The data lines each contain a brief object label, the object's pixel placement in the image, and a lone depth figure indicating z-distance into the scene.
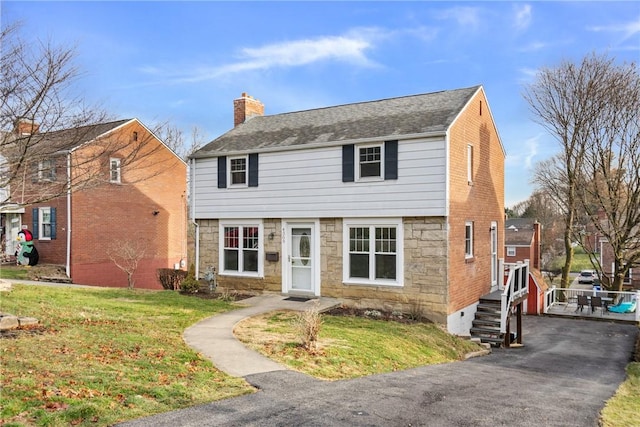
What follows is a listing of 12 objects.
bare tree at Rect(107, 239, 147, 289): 23.27
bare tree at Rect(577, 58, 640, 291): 23.78
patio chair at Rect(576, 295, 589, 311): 21.98
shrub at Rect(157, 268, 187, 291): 18.20
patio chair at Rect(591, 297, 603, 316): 21.91
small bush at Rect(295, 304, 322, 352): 8.55
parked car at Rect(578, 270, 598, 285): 45.97
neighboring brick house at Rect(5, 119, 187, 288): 21.88
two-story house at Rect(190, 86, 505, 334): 13.01
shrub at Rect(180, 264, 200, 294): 16.02
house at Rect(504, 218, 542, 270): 47.69
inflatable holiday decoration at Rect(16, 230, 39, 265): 22.38
